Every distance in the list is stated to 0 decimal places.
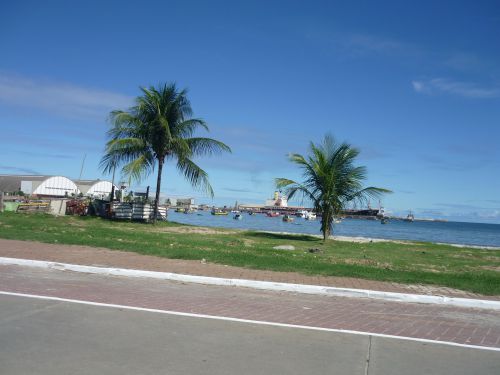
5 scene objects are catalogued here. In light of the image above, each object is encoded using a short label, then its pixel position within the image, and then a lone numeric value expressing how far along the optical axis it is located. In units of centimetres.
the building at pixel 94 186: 8469
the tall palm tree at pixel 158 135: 2519
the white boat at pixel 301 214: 13632
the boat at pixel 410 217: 19511
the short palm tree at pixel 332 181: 2150
